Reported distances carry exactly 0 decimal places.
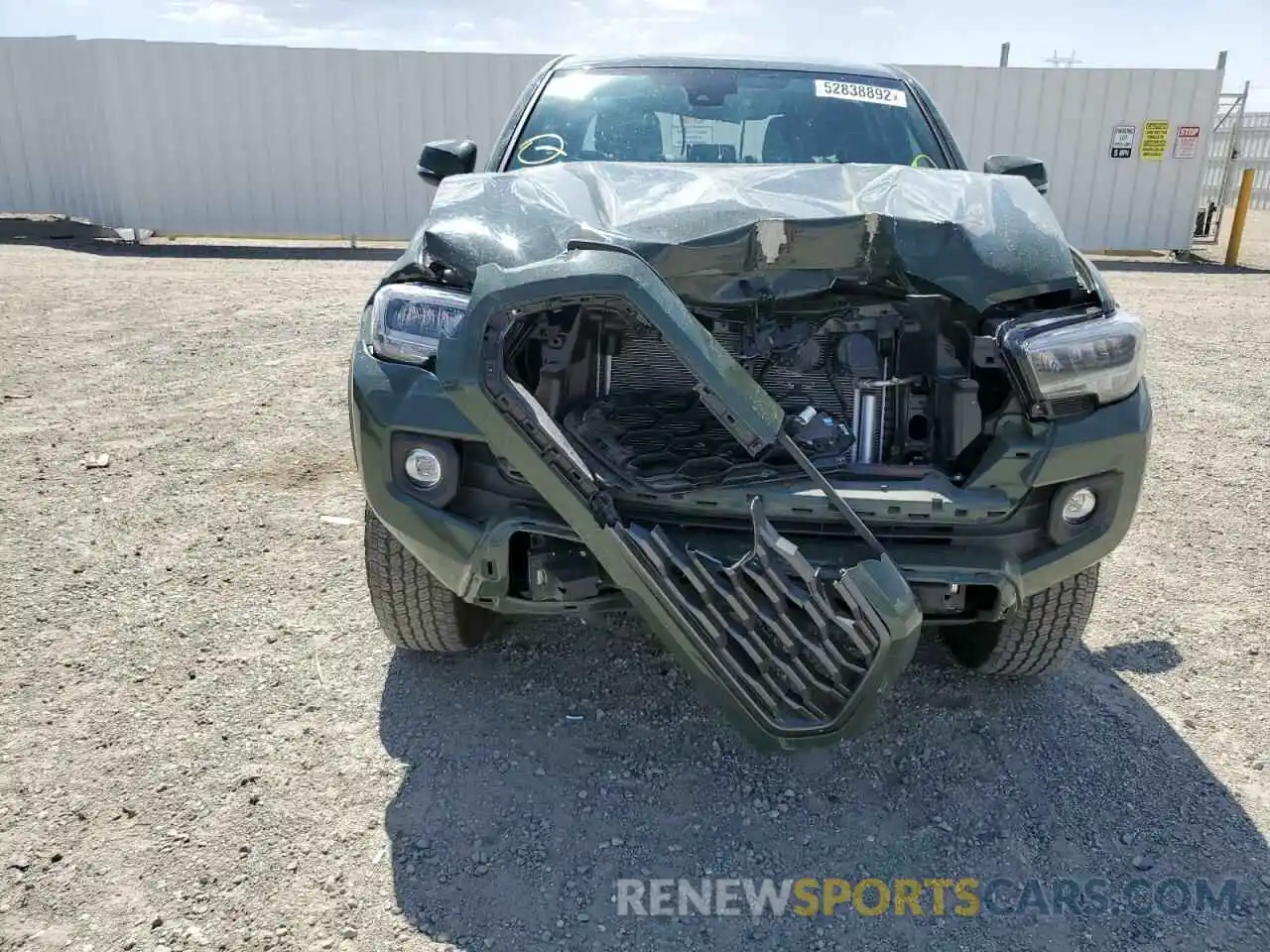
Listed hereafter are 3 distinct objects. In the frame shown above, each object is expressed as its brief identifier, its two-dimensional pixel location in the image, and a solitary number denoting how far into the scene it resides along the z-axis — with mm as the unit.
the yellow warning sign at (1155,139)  12477
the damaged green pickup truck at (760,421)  2135
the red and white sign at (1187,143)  12461
